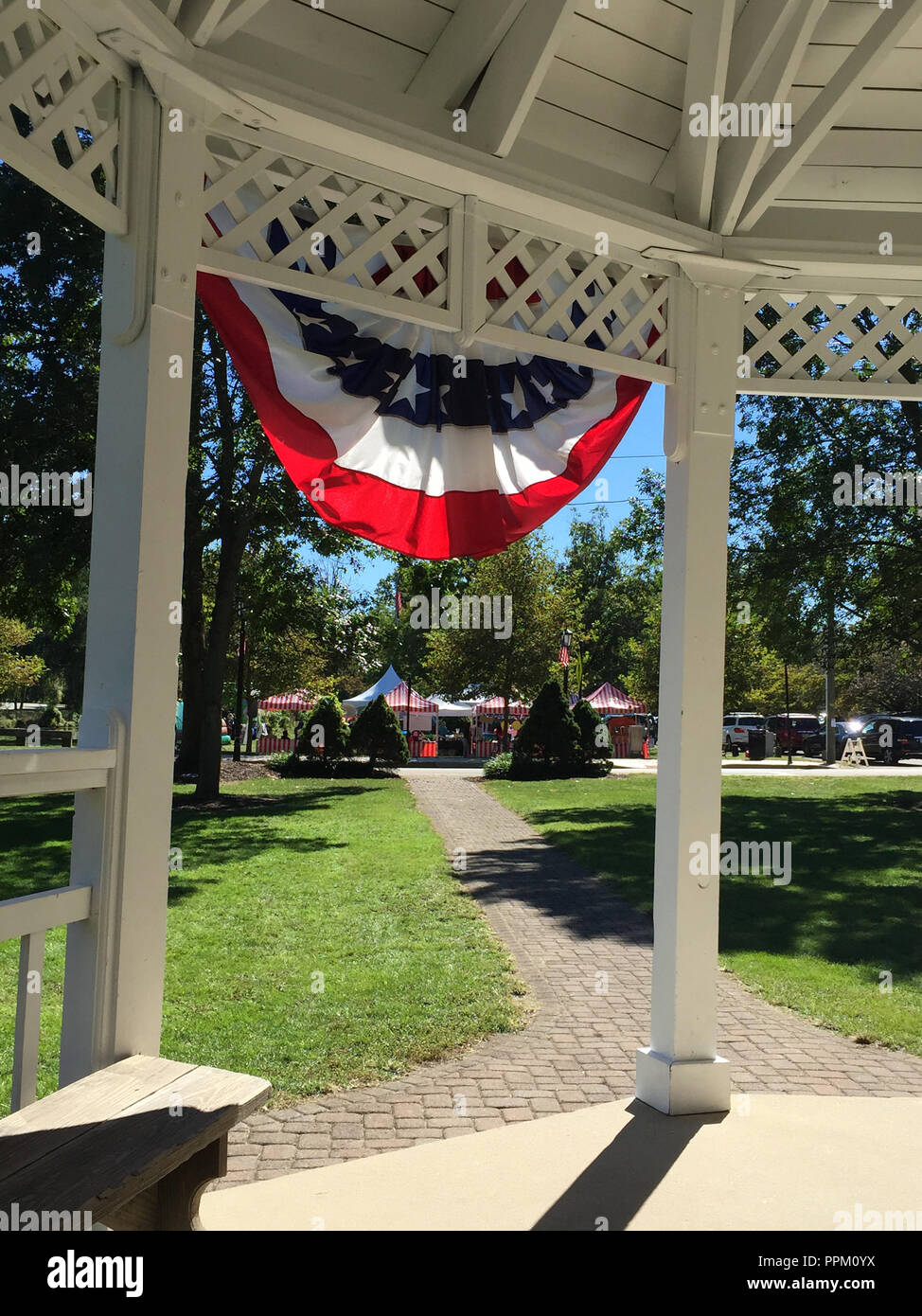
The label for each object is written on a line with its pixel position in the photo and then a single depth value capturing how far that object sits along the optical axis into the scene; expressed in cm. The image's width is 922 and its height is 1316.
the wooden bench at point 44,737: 2505
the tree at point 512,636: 2741
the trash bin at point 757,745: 3259
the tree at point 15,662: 2706
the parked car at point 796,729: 3316
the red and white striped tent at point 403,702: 2955
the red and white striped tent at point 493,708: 3281
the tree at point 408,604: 2148
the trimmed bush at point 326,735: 2150
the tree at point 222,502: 1517
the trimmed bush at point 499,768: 2268
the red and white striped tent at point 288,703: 3581
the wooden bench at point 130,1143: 207
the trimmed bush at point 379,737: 2187
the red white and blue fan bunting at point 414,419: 358
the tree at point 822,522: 1602
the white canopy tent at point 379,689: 2697
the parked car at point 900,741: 3017
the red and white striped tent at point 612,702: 3500
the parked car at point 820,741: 3353
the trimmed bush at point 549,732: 2266
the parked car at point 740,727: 3512
